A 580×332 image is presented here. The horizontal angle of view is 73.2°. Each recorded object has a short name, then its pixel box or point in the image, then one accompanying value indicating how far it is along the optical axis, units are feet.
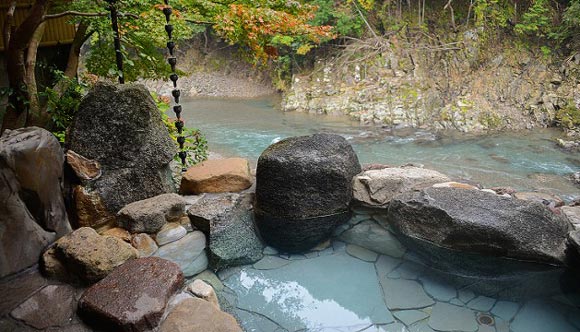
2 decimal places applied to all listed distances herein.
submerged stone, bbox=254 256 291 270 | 10.68
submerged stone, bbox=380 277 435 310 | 9.29
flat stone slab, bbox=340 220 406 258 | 11.15
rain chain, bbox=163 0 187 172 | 11.90
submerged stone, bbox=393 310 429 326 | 8.84
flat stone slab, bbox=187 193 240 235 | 10.78
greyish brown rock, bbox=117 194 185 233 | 10.01
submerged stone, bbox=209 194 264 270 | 10.46
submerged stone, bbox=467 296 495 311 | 9.14
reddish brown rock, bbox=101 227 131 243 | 9.83
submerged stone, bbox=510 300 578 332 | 8.52
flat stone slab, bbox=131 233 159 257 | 9.79
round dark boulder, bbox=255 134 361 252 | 11.55
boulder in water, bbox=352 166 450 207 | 11.84
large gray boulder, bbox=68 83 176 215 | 10.07
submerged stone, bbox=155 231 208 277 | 9.83
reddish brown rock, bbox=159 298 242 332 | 7.30
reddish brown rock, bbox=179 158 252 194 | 12.47
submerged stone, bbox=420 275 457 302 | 9.53
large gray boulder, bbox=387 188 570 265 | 9.33
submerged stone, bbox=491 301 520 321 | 8.91
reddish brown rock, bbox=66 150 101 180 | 9.84
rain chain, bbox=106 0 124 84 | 11.00
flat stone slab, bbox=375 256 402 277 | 10.48
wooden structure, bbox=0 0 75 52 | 13.00
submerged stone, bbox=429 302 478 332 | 8.58
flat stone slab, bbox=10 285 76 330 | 7.35
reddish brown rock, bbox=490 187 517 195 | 11.73
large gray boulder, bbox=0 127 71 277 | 8.16
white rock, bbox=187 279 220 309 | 8.42
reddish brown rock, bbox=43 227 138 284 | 8.21
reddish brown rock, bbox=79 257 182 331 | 7.26
